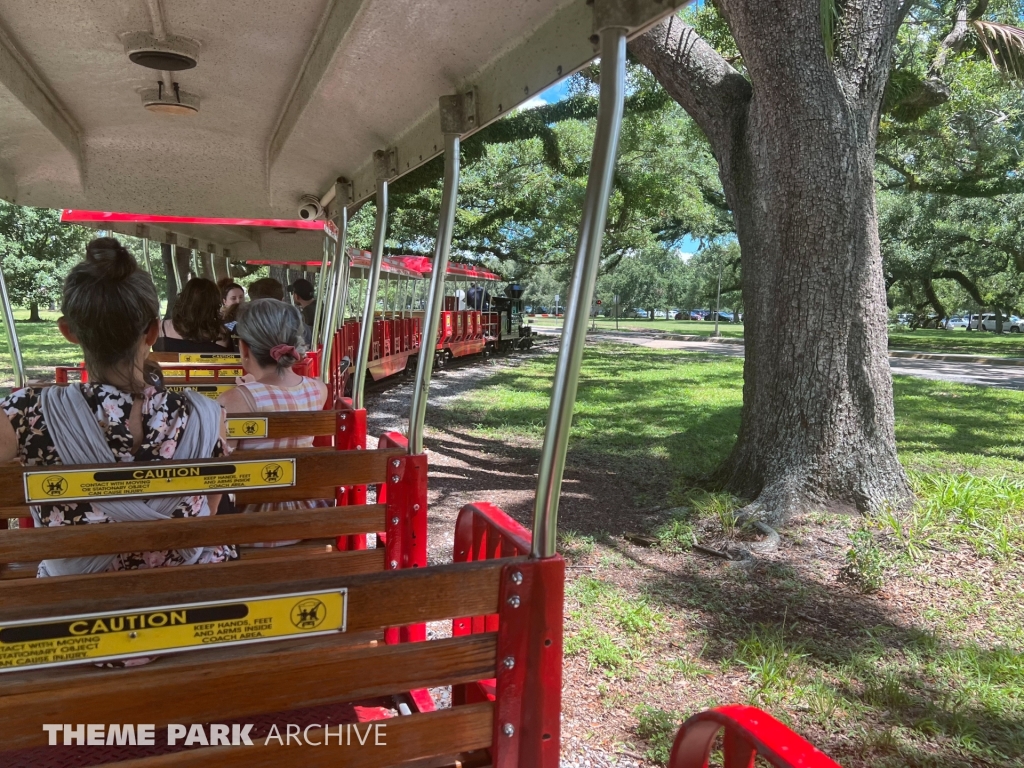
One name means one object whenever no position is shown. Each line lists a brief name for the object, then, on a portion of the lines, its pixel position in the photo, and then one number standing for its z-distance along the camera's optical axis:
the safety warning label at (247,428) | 2.87
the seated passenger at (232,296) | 6.47
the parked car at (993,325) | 60.17
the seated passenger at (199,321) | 5.69
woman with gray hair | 3.13
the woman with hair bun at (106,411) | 1.90
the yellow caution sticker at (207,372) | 5.55
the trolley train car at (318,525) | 1.34
